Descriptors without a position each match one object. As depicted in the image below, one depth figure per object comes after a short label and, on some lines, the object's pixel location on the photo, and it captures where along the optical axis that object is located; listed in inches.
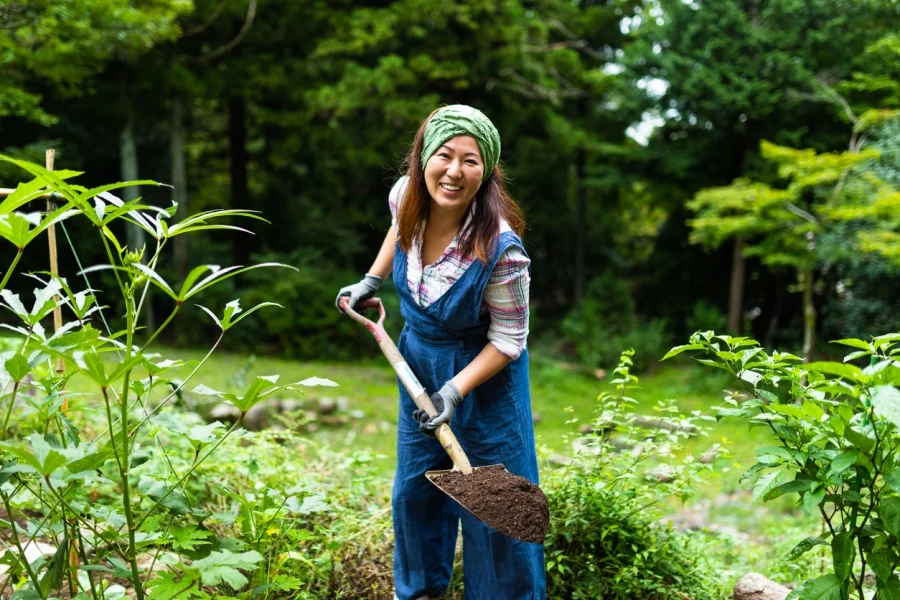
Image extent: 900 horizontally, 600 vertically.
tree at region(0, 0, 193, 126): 213.9
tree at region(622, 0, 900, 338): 316.2
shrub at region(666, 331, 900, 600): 54.0
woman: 81.3
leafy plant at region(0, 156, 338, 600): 50.2
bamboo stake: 70.5
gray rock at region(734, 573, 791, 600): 85.4
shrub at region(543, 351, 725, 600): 88.4
